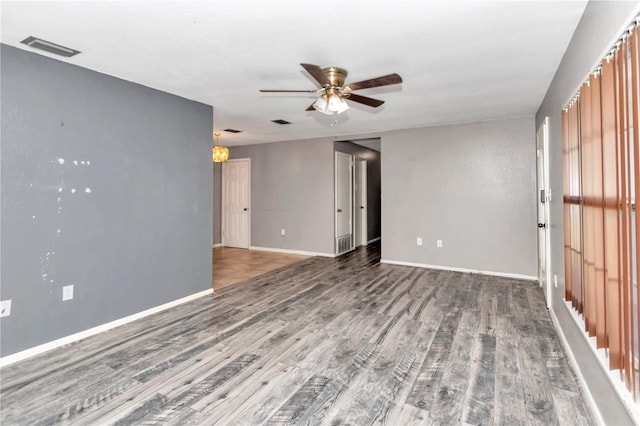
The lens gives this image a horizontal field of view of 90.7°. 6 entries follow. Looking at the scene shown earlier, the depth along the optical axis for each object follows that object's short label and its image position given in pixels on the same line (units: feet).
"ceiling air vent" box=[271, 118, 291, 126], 15.92
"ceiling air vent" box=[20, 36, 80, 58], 7.58
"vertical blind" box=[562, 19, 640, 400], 4.22
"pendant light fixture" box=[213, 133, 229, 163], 17.42
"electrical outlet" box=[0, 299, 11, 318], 7.68
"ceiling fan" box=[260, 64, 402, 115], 8.35
